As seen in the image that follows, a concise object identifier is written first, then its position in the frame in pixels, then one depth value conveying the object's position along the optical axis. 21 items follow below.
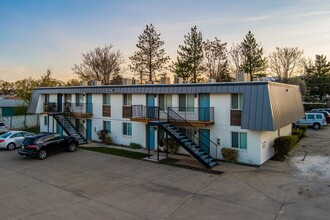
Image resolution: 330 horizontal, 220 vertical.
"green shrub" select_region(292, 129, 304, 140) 23.80
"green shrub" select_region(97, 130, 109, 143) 23.27
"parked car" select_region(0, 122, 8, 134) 27.69
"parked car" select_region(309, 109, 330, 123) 33.75
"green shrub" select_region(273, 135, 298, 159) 17.19
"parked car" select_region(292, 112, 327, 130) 30.52
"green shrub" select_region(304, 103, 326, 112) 45.66
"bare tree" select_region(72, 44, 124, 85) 50.44
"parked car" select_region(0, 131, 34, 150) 21.62
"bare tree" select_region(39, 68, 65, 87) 47.03
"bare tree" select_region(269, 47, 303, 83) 52.69
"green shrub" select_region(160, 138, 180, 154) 19.10
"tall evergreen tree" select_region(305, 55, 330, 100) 53.72
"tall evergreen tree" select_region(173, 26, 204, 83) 38.97
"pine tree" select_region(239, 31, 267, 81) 39.91
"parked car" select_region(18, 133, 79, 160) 17.97
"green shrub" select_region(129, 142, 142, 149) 21.33
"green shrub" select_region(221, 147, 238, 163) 16.38
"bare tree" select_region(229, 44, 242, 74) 42.62
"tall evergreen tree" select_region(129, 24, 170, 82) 40.59
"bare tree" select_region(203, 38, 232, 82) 40.94
